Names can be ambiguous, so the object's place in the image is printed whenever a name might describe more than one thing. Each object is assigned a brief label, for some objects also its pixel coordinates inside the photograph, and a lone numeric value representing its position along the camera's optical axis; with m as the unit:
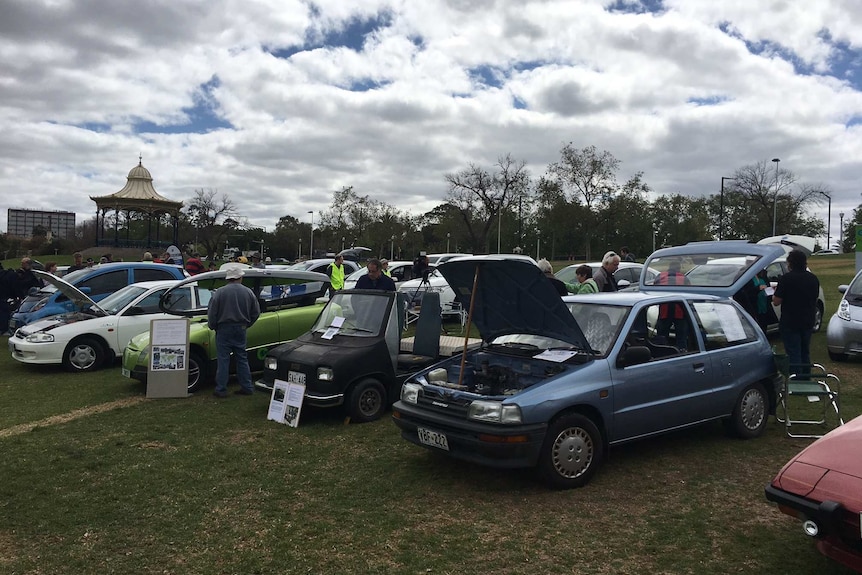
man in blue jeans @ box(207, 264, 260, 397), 8.30
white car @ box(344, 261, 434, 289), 18.73
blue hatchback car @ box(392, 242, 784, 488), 4.91
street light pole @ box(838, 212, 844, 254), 73.44
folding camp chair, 6.20
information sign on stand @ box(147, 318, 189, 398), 8.69
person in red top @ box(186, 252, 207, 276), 15.18
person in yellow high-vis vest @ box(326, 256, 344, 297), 14.64
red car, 3.14
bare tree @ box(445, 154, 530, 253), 57.81
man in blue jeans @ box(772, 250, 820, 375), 7.75
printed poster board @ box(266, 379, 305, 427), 7.07
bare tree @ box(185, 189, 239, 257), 67.94
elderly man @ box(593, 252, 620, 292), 9.77
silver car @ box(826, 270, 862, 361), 9.59
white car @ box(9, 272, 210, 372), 10.43
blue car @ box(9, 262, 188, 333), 13.38
